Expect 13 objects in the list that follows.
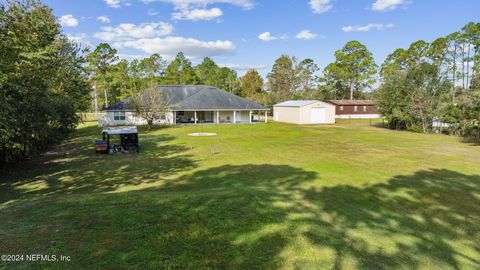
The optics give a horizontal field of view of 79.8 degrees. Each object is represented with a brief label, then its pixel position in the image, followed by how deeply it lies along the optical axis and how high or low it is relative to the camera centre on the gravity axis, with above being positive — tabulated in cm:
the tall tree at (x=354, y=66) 5931 +1010
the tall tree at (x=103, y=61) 5550 +1117
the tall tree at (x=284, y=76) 6550 +897
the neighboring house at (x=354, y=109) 4678 +82
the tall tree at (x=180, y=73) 6046 +949
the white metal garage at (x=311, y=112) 3734 +30
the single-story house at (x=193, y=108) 3378 +94
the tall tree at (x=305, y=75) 6638 +918
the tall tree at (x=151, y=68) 6097 +1063
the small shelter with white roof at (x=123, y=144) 1567 -154
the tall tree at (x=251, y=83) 5953 +670
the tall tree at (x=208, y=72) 6812 +1084
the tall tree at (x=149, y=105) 2986 +123
